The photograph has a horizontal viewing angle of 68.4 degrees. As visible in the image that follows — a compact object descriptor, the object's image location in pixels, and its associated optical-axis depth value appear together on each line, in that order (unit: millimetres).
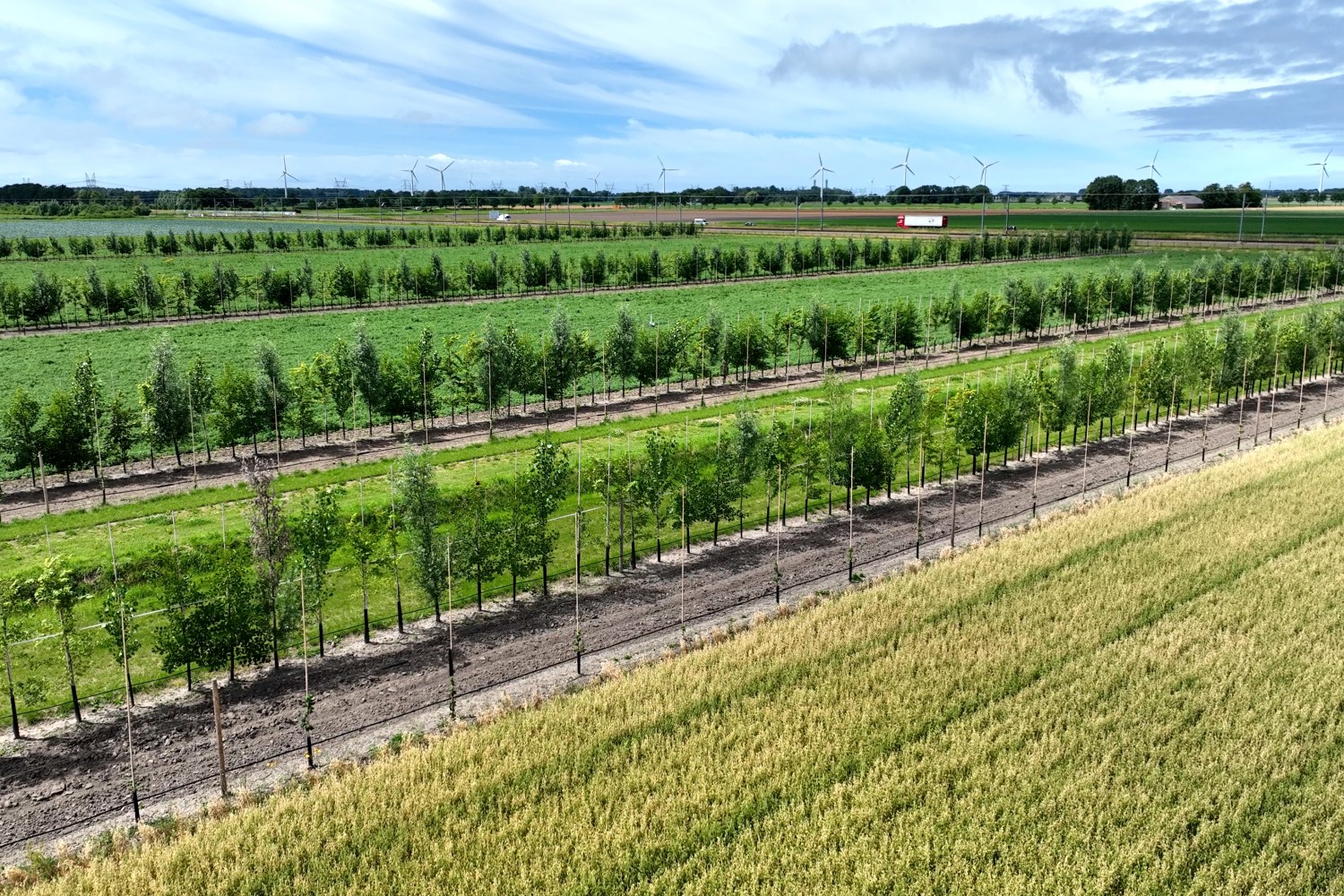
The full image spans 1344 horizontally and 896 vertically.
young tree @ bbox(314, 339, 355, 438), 42312
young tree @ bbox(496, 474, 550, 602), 26844
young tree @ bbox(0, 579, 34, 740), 19984
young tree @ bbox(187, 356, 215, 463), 39469
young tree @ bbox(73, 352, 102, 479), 35906
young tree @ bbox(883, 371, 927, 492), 36938
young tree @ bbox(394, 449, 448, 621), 25531
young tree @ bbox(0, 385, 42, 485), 34719
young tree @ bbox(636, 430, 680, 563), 30281
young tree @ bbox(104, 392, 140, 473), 36812
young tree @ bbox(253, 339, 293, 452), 40000
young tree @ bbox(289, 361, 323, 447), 41062
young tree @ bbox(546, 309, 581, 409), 48281
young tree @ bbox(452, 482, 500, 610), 26141
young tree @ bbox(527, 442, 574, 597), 27953
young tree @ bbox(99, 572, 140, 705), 21239
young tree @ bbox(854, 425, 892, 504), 34500
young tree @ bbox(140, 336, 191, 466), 37906
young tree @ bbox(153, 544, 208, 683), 21969
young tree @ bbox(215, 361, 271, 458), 38750
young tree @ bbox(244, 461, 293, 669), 22969
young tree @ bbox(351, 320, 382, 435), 42531
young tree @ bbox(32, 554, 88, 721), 20562
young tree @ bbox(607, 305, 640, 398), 50719
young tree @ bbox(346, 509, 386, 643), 25109
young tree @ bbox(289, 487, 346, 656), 24094
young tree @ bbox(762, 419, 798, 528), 33062
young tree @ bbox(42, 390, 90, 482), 35062
